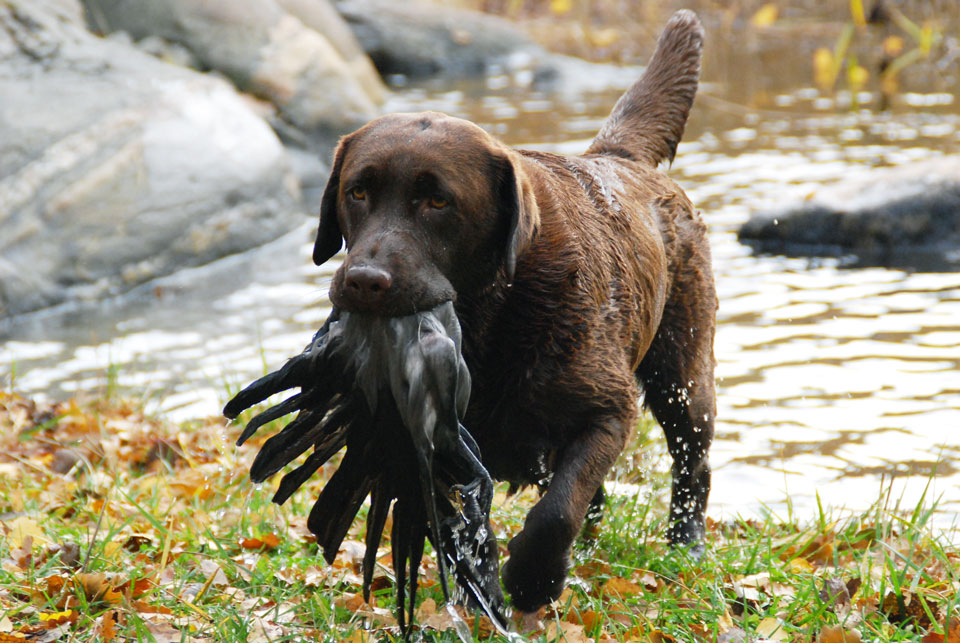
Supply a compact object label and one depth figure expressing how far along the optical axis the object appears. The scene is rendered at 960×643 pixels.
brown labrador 7.05
